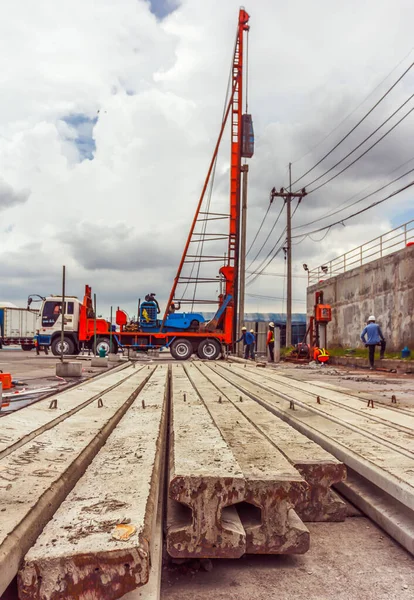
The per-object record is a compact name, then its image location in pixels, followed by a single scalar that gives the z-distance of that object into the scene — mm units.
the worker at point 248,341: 18781
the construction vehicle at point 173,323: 18156
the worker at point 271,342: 20770
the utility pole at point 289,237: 25969
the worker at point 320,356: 17984
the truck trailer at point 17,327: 33844
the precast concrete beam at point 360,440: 2189
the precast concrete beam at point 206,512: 1709
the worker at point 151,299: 18594
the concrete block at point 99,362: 11913
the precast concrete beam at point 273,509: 1805
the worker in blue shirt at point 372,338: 14305
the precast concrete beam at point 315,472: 2221
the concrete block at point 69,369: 8820
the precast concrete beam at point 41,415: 2406
